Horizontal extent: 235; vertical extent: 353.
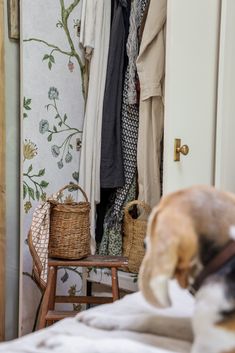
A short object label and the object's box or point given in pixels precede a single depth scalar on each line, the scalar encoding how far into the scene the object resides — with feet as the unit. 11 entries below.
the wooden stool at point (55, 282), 12.65
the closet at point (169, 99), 12.78
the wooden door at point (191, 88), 12.65
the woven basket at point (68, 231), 13.01
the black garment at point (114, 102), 14.14
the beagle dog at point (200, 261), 5.67
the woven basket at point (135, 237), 13.63
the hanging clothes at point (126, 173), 14.20
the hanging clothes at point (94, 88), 14.14
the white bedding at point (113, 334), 6.16
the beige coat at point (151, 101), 13.51
